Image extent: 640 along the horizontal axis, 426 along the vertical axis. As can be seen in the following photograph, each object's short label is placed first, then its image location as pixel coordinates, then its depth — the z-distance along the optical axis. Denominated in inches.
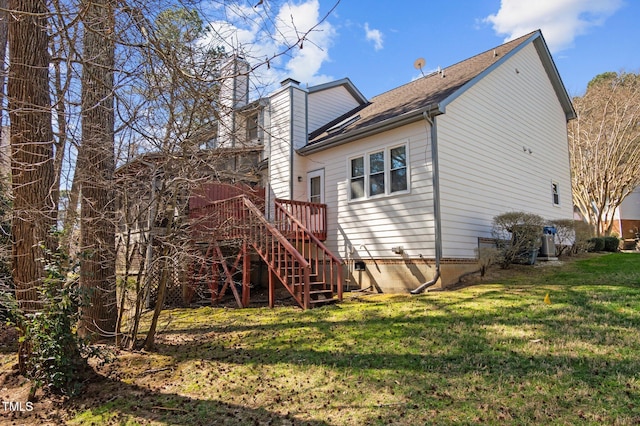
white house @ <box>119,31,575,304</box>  366.0
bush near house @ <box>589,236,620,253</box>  583.4
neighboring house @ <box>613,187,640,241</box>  1157.7
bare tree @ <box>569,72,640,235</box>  839.7
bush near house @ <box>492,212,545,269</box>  385.7
